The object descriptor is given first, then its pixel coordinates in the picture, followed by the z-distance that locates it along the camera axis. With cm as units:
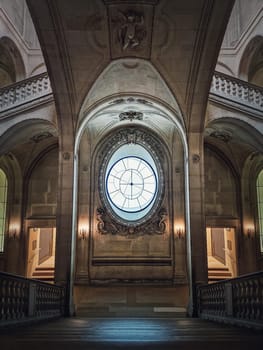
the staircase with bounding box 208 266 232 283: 1753
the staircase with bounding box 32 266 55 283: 1766
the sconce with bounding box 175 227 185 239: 1588
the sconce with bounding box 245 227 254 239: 1680
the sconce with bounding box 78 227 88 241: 1593
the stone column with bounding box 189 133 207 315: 1218
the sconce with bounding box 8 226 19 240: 1689
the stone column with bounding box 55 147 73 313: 1206
